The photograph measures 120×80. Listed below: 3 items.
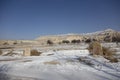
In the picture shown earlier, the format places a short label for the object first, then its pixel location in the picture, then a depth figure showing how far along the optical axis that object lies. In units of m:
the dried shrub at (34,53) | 10.97
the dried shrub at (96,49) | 9.93
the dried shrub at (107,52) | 9.56
